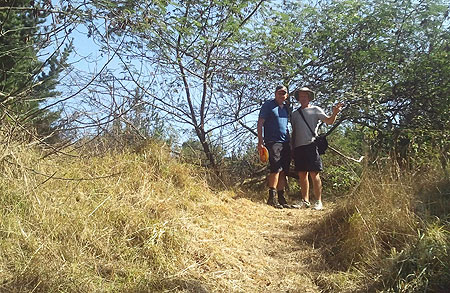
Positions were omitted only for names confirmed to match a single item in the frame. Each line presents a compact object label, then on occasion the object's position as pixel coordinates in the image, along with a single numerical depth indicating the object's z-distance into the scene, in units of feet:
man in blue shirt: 19.30
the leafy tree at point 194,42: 14.98
